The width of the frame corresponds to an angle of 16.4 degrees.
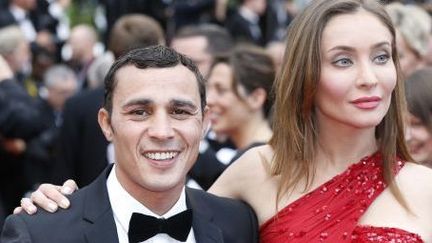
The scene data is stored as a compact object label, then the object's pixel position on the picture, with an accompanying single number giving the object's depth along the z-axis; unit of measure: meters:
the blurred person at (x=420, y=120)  7.59
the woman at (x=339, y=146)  5.72
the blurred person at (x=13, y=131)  9.41
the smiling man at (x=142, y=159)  5.12
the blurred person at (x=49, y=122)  12.21
